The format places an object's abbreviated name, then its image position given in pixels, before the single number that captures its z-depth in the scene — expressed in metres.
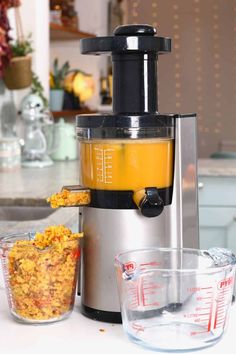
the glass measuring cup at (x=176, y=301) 1.20
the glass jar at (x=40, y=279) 1.26
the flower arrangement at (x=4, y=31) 3.49
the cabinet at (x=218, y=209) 3.77
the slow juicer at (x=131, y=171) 1.29
